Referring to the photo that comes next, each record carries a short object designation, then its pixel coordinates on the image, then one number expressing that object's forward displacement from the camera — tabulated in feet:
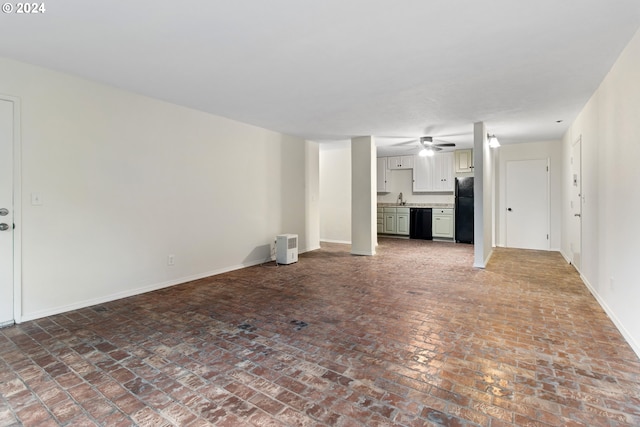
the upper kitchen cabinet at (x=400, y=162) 30.02
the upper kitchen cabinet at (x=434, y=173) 28.48
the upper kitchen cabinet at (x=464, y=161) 26.94
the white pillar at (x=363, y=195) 21.54
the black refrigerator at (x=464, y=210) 26.94
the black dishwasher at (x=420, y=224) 29.04
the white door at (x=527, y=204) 23.13
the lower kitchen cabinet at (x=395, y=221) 30.12
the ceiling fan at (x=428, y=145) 21.40
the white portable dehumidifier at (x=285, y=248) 18.90
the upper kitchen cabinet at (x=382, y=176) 31.27
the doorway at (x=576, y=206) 15.53
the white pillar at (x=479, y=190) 17.13
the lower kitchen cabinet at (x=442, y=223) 28.12
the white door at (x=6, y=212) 9.71
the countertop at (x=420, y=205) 28.37
